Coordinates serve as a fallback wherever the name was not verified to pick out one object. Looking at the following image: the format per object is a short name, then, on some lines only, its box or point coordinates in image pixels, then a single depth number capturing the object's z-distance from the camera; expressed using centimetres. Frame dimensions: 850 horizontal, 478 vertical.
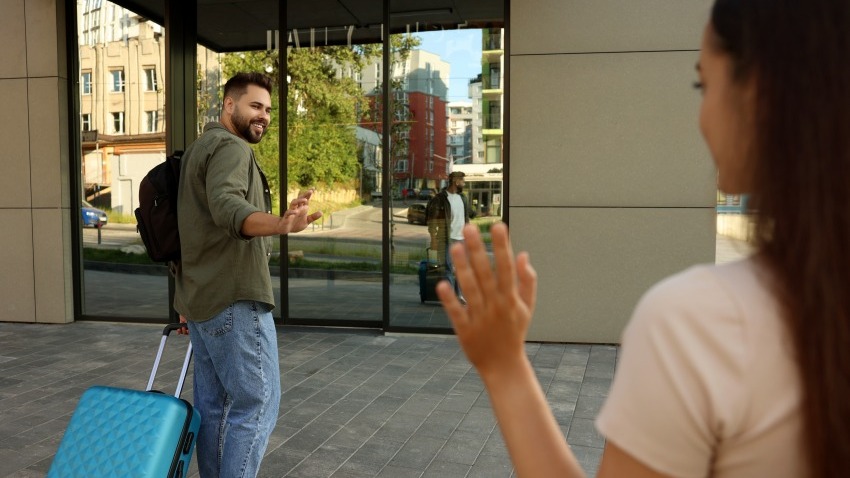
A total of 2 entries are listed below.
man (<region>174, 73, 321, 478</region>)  284
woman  75
